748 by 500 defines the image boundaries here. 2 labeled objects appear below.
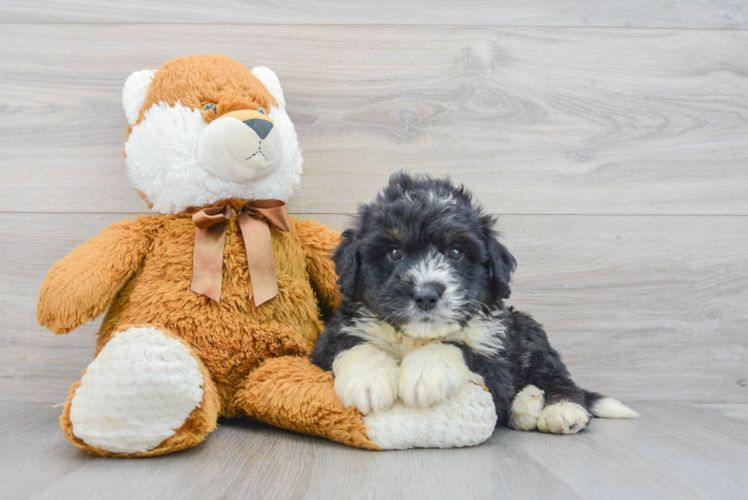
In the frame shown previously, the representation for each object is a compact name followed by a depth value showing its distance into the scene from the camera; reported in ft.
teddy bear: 2.10
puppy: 2.06
